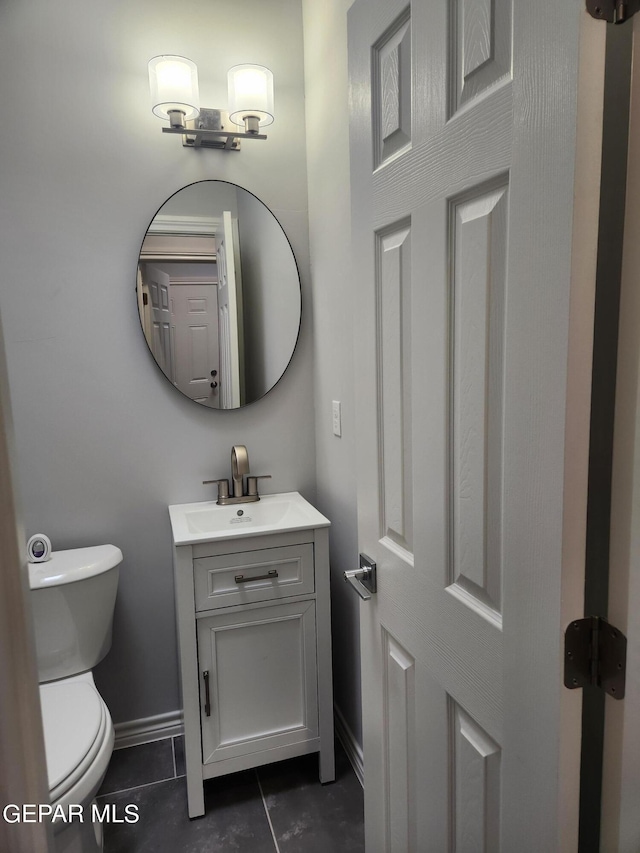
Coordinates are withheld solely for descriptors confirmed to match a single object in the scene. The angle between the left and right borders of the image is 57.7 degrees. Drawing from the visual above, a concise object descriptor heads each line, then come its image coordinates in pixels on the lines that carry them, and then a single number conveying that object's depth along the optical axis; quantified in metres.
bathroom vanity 1.69
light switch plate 1.91
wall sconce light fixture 1.78
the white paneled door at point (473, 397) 0.64
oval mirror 1.97
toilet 1.34
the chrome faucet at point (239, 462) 2.02
